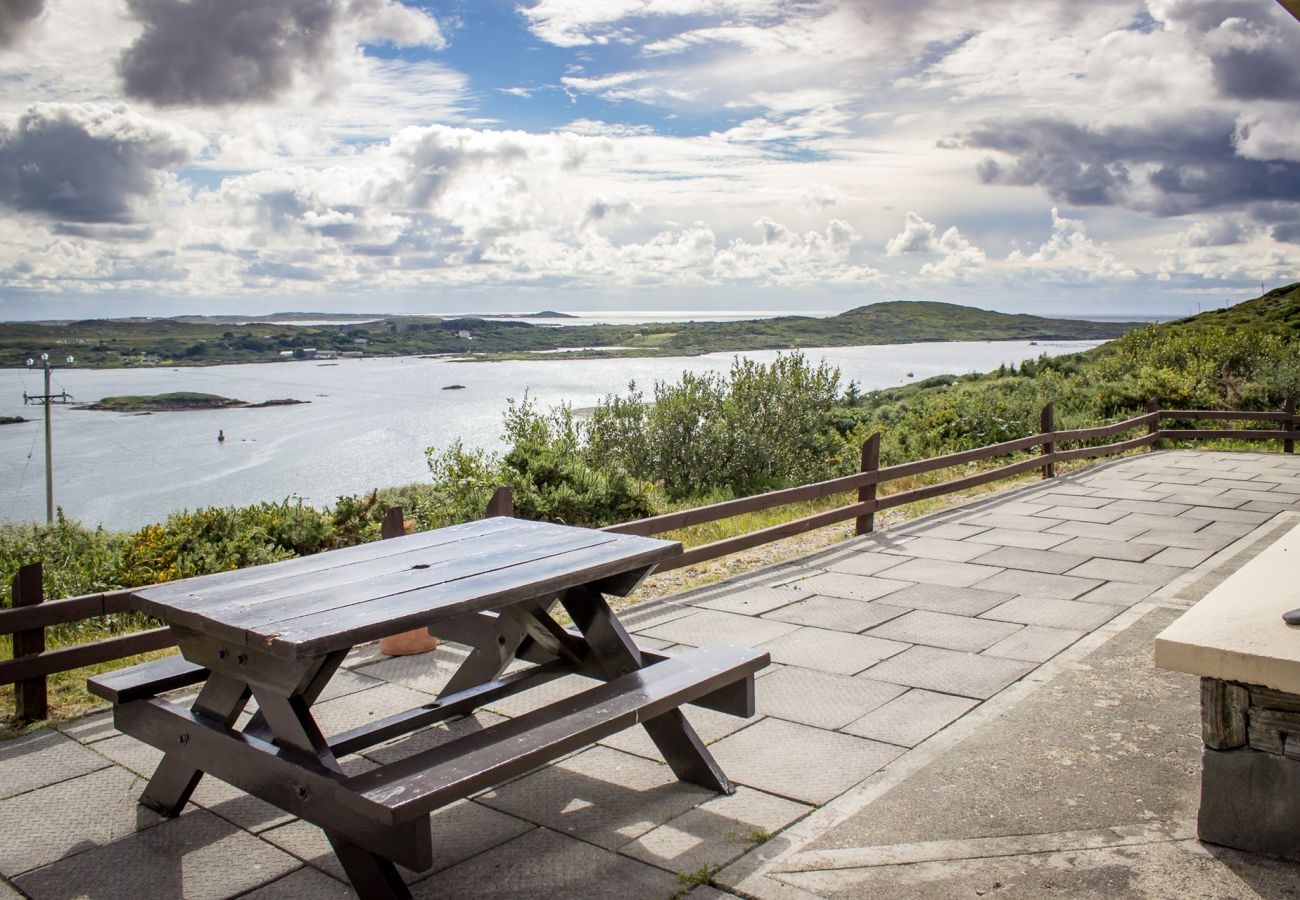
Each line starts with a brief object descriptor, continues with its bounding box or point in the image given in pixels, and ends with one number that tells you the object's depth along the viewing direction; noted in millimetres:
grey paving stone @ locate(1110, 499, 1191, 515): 9219
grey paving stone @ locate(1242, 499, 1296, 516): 9281
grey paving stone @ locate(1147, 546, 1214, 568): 7035
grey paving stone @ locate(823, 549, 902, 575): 6914
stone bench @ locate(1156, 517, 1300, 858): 2570
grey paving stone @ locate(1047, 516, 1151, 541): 8086
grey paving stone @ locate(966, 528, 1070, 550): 7796
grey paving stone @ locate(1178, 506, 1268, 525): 8797
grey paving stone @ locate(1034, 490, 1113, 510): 9703
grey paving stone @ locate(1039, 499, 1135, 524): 8898
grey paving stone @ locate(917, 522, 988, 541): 8180
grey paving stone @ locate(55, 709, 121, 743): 3943
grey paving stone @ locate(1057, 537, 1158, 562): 7305
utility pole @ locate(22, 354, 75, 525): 38156
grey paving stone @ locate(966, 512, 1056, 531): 8555
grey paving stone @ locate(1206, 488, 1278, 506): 10070
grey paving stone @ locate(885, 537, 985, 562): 7375
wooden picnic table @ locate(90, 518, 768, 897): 2525
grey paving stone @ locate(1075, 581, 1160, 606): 5961
